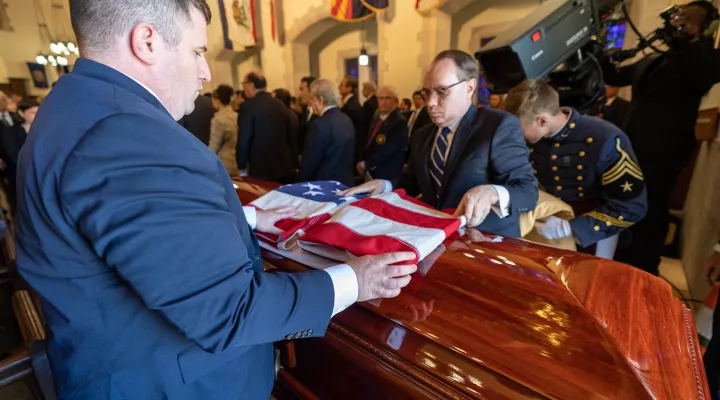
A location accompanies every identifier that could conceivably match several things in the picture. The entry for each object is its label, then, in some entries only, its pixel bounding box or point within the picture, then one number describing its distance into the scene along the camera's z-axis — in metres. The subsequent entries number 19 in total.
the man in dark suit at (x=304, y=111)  5.18
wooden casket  0.63
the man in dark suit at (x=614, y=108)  3.49
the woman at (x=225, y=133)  4.26
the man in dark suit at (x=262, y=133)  3.83
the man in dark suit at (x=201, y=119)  4.66
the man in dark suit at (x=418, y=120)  4.37
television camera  1.93
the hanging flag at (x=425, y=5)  6.81
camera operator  2.35
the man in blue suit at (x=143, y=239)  0.56
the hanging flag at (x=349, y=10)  7.52
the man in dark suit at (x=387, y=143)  3.94
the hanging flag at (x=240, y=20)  10.35
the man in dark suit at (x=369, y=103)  5.38
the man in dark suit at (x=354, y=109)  5.08
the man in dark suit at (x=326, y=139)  3.42
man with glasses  1.55
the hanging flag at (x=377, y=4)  7.18
